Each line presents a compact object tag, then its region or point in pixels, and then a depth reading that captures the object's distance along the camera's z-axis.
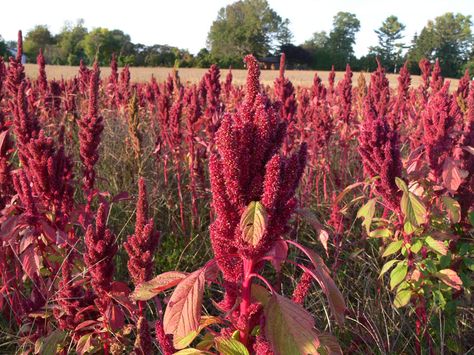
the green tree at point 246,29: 93.25
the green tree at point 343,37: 92.14
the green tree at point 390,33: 98.56
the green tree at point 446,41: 81.94
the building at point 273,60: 70.69
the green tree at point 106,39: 76.48
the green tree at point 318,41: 98.86
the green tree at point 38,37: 88.46
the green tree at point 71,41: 53.45
